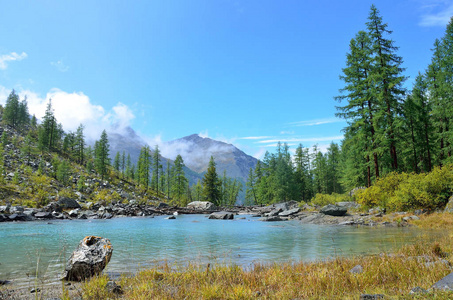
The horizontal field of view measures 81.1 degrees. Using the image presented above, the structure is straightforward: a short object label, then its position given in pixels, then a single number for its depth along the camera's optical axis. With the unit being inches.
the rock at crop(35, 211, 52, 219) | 1339.9
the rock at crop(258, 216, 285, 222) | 1324.3
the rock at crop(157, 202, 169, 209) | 2428.2
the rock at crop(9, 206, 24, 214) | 1307.9
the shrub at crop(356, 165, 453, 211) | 775.7
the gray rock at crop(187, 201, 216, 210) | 2662.2
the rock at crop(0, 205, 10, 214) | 1302.4
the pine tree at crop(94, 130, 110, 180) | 3309.5
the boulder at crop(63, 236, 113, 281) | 288.0
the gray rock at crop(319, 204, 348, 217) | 1106.7
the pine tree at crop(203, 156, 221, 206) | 3120.1
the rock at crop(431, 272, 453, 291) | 163.9
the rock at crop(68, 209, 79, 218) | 1498.5
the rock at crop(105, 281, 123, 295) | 212.4
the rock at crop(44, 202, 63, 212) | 1542.3
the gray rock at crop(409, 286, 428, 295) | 160.1
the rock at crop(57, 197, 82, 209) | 1695.4
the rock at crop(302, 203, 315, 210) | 1551.9
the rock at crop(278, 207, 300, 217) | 1498.3
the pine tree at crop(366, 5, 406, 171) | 1034.1
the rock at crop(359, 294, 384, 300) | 162.5
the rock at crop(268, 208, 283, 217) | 1628.9
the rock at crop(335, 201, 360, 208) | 1217.3
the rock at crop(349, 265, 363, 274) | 239.9
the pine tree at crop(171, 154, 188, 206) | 3506.4
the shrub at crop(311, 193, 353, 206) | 1493.6
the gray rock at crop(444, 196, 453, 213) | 720.3
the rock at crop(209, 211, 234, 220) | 1619.1
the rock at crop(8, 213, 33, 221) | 1217.8
